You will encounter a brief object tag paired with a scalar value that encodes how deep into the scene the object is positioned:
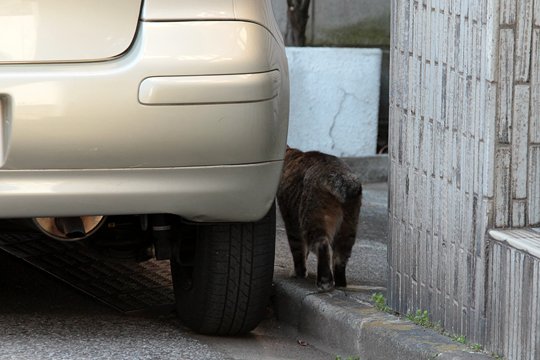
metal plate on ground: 8.35
